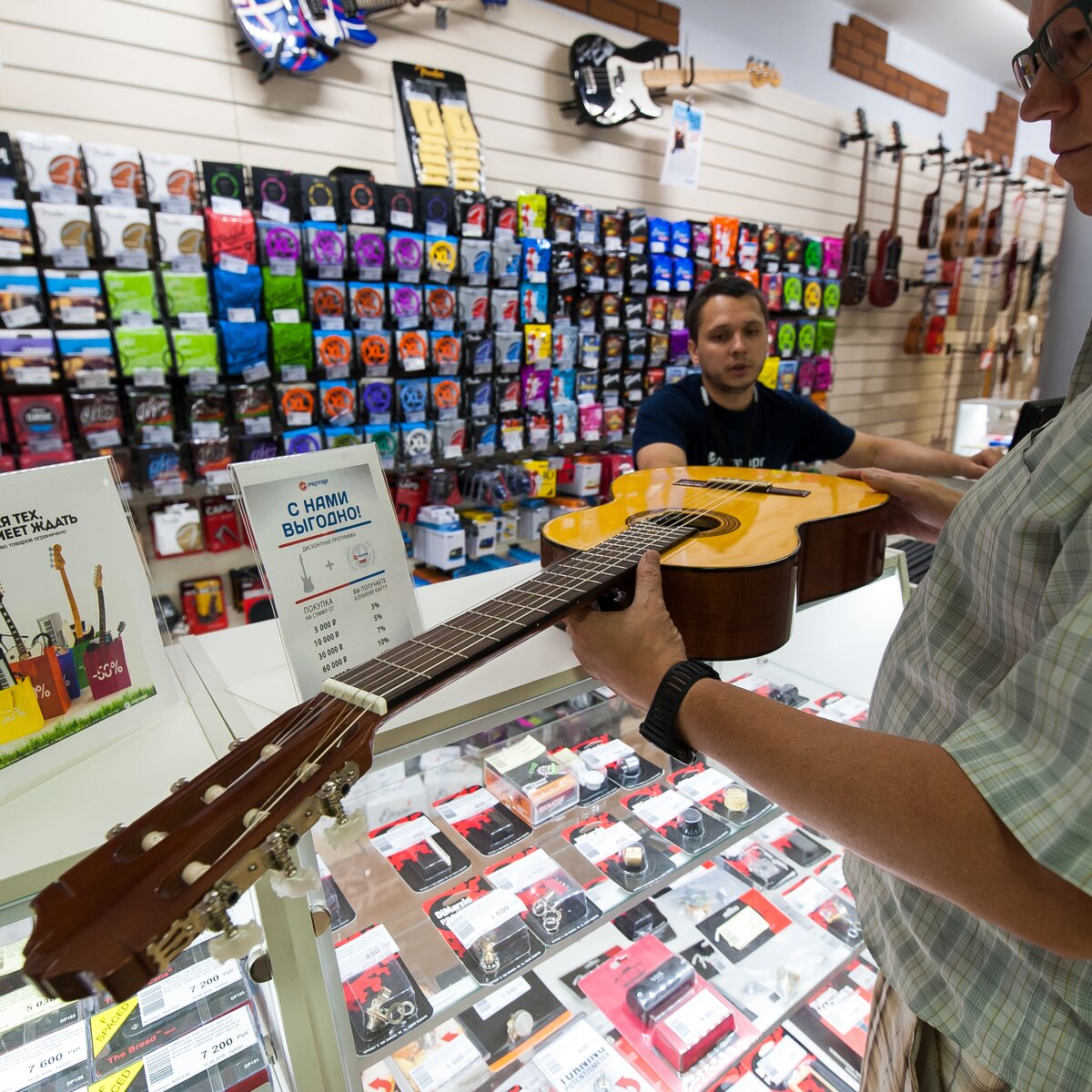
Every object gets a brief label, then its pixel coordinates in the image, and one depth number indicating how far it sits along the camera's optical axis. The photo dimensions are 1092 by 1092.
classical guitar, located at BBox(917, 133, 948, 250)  5.27
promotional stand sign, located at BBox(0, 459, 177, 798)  0.70
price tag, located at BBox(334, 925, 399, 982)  1.13
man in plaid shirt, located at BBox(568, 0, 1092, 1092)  0.45
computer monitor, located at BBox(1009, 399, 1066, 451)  1.22
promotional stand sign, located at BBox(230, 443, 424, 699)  0.82
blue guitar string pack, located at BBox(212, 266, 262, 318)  2.44
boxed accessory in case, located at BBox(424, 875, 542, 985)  1.12
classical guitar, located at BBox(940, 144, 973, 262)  5.55
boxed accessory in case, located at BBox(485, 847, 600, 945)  1.20
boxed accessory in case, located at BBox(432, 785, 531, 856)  1.34
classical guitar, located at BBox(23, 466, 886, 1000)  0.41
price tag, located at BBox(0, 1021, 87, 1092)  0.90
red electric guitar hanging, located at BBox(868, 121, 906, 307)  5.08
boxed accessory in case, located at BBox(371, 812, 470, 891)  1.27
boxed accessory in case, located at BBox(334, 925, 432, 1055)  0.98
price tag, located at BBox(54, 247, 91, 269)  2.18
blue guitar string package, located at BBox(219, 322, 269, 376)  2.48
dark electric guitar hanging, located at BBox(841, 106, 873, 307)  4.87
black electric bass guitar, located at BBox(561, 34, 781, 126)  3.38
